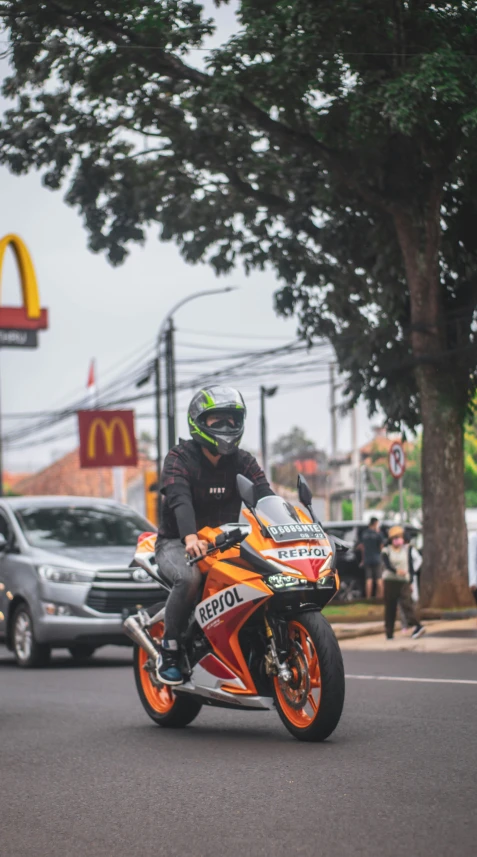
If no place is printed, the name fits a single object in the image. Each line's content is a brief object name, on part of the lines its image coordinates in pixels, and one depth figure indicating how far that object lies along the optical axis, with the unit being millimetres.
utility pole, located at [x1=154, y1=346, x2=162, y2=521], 34344
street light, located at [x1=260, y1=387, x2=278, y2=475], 47400
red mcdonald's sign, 30625
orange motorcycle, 6918
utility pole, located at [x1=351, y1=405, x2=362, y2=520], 53875
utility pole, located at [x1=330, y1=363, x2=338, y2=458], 55906
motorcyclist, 7645
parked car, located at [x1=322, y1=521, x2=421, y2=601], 29484
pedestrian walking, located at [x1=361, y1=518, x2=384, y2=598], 27312
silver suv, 13734
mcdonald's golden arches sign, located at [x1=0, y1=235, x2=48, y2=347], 30000
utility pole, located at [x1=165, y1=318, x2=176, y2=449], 31811
